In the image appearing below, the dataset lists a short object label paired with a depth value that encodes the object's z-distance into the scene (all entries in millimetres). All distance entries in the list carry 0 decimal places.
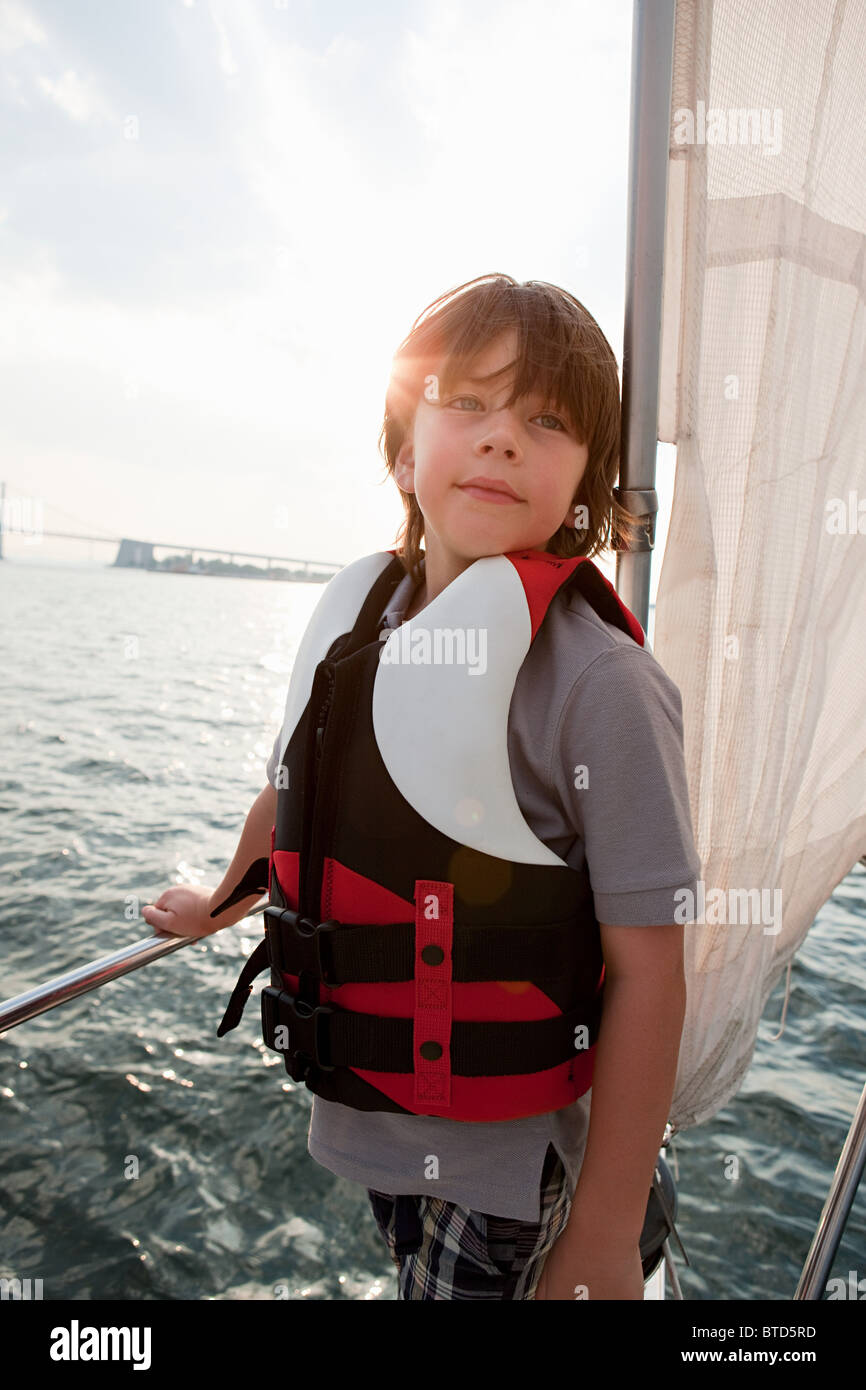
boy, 947
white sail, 1187
